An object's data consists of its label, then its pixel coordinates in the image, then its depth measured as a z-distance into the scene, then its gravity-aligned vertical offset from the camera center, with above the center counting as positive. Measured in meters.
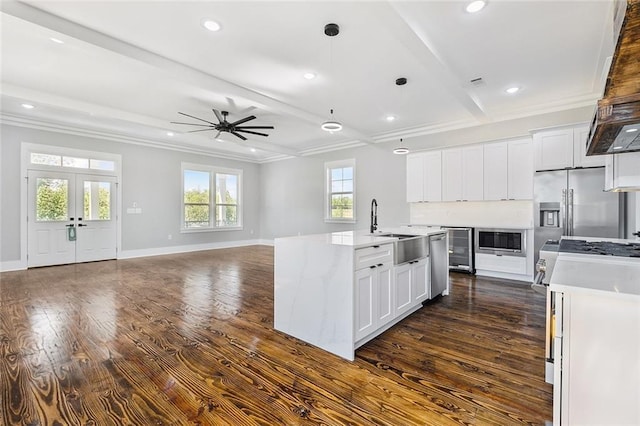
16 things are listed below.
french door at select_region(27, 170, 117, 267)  5.88 -0.13
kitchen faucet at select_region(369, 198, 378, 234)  3.59 -0.15
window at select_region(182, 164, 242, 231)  8.28 +0.41
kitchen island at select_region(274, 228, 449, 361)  2.33 -0.66
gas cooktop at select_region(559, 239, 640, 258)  1.86 -0.25
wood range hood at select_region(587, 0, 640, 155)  0.91 +0.46
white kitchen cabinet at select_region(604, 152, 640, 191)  1.90 +0.28
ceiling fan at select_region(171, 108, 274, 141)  5.11 +1.53
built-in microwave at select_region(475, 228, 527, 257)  4.82 -0.49
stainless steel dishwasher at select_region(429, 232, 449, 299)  3.65 -0.64
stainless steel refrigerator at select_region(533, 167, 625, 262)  4.01 +0.09
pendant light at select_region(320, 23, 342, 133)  2.87 +1.77
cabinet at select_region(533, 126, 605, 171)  4.22 +0.92
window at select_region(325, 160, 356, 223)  7.71 +0.57
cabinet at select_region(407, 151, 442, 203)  5.87 +0.72
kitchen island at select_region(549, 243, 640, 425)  1.03 -0.50
